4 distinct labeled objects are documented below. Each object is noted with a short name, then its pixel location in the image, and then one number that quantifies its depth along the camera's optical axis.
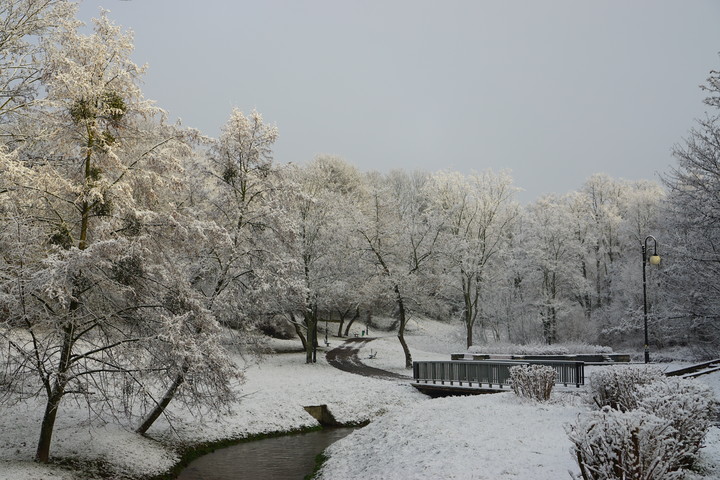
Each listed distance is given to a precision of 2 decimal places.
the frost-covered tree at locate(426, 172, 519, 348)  38.47
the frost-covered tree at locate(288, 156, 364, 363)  33.41
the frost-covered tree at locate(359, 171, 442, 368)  33.62
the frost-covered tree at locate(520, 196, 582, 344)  41.44
